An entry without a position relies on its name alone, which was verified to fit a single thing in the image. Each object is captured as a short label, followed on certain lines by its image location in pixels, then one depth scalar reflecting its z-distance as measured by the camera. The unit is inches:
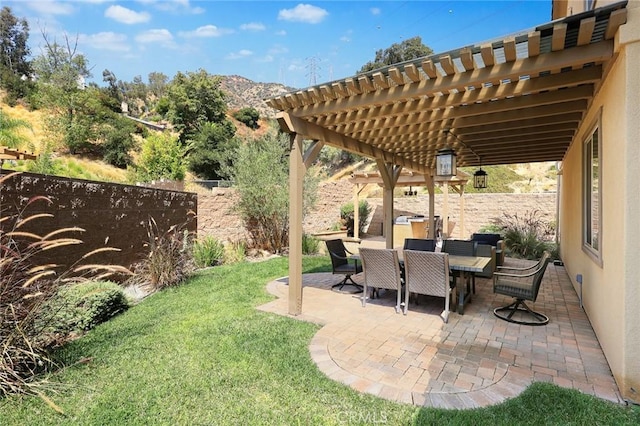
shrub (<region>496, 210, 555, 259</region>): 368.7
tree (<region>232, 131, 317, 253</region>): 396.2
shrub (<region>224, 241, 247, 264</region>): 351.9
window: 142.7
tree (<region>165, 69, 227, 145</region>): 1254.3
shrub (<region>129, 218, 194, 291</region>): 243.3
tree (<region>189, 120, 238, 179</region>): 1034.1
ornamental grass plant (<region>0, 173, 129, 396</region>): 104.0
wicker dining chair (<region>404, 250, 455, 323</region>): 170.9
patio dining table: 179.2
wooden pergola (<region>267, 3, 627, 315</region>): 113.0
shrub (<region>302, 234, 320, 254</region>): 409.7
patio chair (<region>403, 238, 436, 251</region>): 231.6
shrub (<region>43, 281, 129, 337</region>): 120.2
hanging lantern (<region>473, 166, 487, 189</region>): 301.4
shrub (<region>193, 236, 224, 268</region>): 324.8
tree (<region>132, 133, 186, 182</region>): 866.1
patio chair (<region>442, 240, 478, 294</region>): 226.7
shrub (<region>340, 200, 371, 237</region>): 609.6
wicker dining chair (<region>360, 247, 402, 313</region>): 187.3
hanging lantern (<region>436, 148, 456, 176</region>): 224.5
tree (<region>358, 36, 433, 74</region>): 1268.5
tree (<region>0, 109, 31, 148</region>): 440.5
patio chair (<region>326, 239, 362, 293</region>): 231.0
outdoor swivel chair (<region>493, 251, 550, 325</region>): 165.8
